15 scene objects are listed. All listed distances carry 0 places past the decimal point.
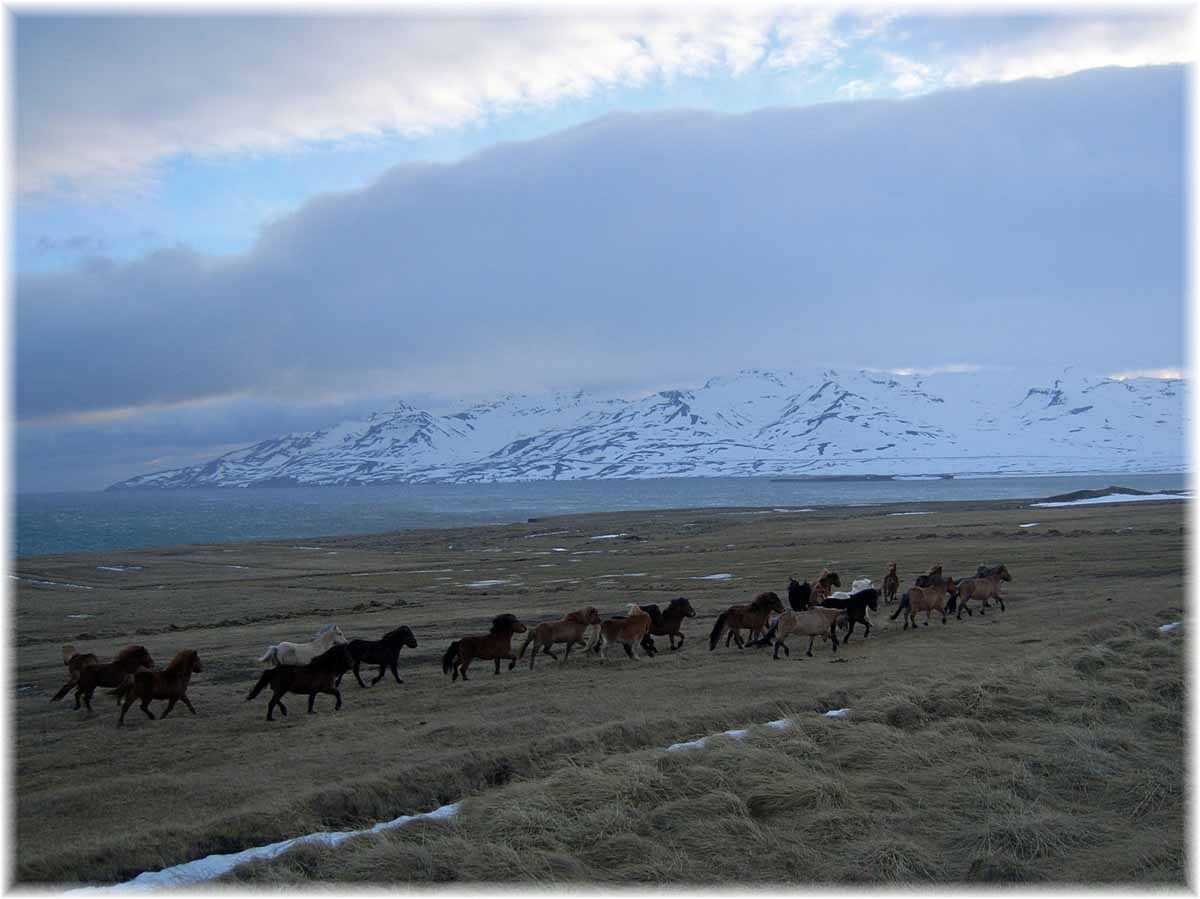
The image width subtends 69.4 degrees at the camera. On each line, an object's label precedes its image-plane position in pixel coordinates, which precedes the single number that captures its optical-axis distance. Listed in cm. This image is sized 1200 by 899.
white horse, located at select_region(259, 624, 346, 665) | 1532
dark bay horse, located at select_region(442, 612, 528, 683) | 1711
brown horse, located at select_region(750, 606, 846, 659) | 1848
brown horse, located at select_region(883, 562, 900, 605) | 2534
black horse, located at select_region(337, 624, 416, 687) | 1652
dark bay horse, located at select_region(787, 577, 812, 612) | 2341
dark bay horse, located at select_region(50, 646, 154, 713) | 1500
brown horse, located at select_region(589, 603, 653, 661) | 1856
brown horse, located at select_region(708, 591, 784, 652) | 1942
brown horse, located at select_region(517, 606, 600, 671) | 1838
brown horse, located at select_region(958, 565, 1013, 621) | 2292
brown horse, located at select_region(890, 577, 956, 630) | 2164
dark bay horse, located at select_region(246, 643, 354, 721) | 1425
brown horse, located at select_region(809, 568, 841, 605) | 2319
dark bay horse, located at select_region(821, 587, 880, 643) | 2055
